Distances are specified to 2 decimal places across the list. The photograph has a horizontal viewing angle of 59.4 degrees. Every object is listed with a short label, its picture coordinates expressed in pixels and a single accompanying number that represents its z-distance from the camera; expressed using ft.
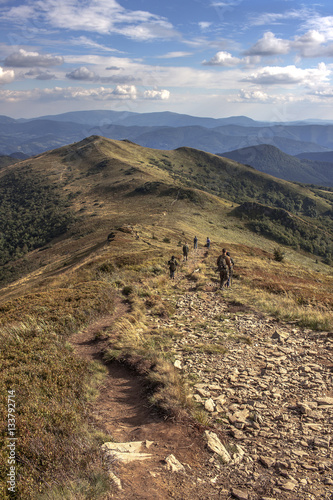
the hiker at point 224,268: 48.06
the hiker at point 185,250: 73.26
